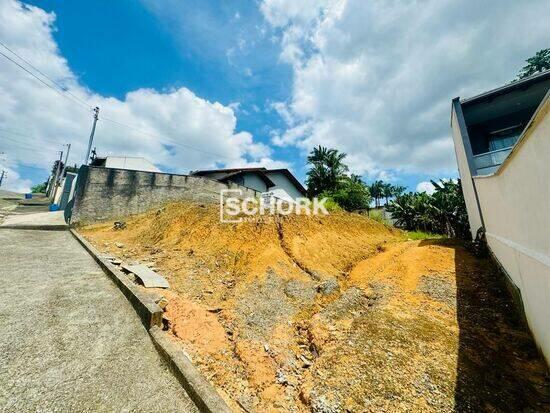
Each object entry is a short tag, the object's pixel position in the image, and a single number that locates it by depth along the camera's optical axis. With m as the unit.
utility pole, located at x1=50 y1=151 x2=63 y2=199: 38.72
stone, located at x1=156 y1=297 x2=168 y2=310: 4.54
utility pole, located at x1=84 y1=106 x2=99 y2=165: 21.61
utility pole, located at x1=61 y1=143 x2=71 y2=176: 37.18
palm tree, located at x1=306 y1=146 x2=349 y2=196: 28.47
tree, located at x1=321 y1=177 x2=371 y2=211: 26.65
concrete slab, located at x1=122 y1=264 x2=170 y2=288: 5.45
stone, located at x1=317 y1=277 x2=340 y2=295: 6.27
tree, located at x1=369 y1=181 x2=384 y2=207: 54.81
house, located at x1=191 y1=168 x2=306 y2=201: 24.48
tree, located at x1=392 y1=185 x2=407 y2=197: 53.62
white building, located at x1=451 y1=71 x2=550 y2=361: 2.96
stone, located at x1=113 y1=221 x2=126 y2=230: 12.39
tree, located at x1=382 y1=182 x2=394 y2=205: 54.97
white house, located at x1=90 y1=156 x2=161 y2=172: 25.92
